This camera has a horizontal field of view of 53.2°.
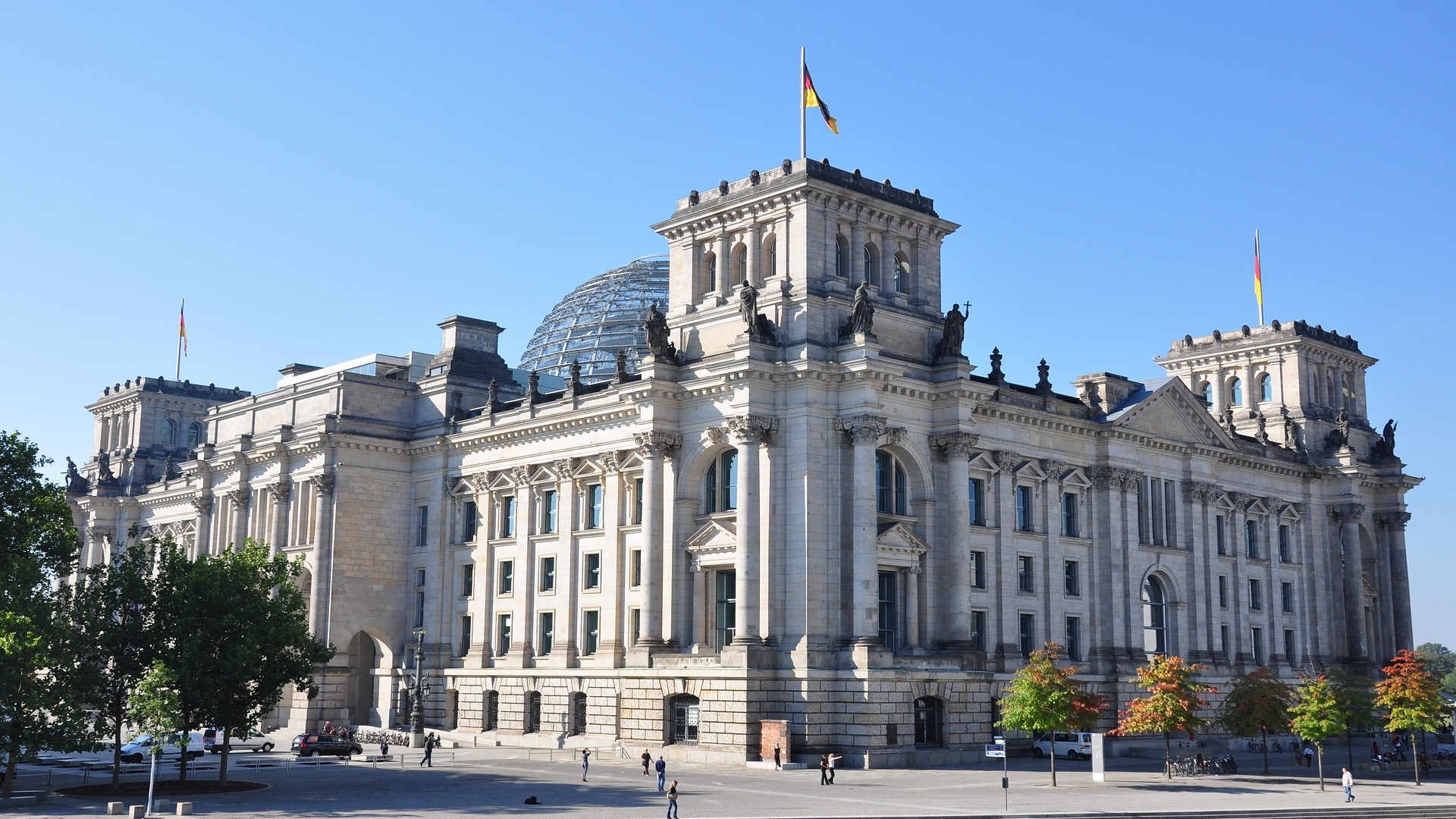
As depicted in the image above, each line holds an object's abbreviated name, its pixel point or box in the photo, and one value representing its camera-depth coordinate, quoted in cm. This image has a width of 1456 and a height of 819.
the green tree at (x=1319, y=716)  6081
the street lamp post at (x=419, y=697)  7594
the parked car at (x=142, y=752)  6600
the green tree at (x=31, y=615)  4853
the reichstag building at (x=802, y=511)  6378
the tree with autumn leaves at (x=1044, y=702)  5828
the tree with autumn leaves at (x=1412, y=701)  6525
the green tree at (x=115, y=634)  5306
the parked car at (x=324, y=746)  7031
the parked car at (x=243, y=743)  6401
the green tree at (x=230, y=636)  5419
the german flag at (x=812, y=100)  6706
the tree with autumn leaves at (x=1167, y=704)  6047
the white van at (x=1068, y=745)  7144
